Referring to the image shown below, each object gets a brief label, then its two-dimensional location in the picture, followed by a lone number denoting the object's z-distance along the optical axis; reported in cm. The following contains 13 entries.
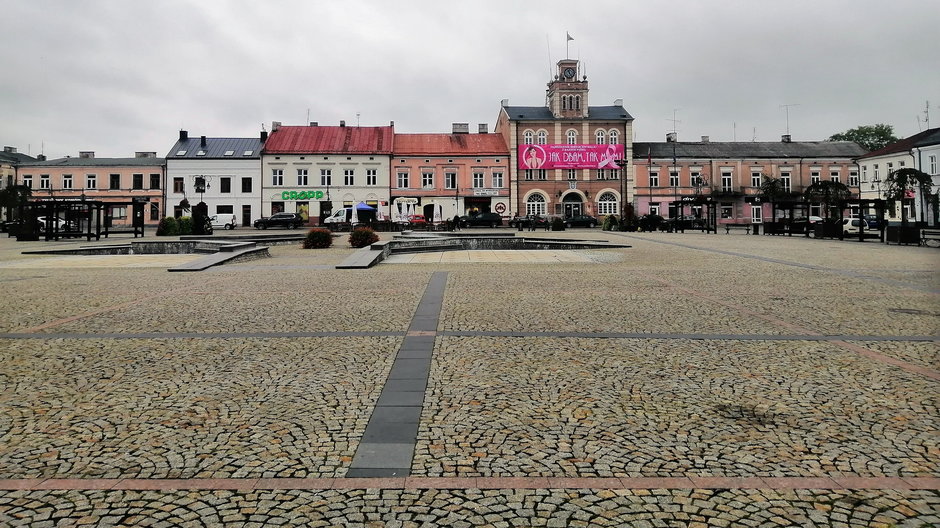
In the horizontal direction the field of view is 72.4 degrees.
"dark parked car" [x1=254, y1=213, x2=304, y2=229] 5453
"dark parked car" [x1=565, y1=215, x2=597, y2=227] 5656
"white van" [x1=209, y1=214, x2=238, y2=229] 5936
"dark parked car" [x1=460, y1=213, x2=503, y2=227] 5716
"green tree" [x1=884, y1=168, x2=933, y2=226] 3441
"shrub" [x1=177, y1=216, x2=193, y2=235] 3872
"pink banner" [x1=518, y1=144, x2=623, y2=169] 6384
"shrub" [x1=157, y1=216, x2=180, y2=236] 3803
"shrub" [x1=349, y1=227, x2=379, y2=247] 2370
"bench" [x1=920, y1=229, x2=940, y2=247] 2505
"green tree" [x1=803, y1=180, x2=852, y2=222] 3789
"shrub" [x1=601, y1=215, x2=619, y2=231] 4528
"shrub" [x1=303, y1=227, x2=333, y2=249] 2494
